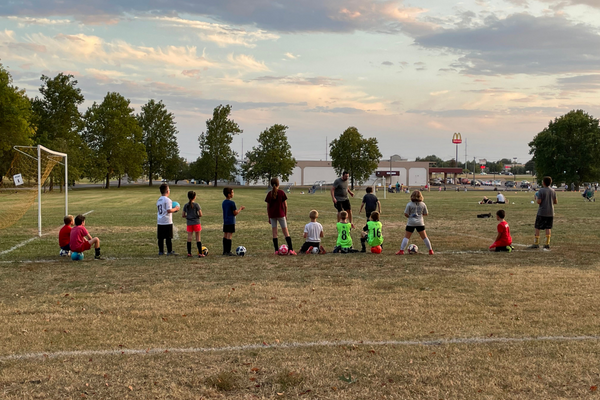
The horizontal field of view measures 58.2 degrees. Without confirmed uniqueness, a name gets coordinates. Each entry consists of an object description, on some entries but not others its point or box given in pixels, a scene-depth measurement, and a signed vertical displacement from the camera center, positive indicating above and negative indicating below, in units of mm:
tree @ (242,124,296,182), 95438 +4605
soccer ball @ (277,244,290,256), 12547 -1601
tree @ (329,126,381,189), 93812 +4949
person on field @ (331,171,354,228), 16297 -357
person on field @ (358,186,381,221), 15712 -577
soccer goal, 18703 +153
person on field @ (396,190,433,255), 12570 -877
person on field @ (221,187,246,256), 12481 -813
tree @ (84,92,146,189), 80375 +6487
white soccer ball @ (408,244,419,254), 12609 -1563
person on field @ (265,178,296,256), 12625 -709
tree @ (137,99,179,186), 97312 +7923
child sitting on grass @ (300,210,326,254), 12758 -1325
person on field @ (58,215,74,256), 12180 -1253
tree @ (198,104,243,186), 100250 +7353
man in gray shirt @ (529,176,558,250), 13779 -735
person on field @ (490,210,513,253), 13023 -1392
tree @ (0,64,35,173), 52000 +6115
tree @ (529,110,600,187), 90812 +5657
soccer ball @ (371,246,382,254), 12766 -1583
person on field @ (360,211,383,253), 12812 -1186
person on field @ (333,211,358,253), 12859 -1368
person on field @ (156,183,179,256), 12198 -897
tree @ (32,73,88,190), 74269 +10095
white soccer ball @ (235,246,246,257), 12656 -1624
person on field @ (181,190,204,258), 12359 -850
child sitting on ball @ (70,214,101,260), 11638 -1261
